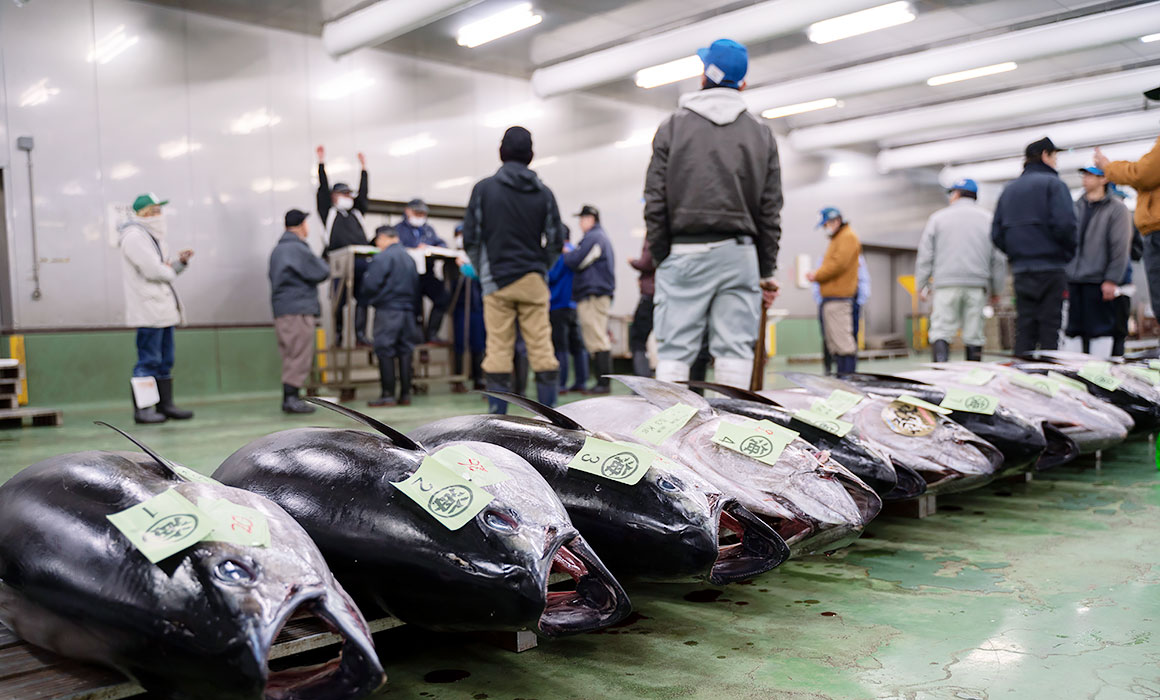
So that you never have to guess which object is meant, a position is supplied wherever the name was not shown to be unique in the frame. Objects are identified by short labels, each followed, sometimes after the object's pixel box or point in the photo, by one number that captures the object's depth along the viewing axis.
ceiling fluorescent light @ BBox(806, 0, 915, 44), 10.38
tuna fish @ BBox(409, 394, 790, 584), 1.65
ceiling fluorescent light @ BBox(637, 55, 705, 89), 11.78
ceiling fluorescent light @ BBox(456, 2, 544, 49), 10.43
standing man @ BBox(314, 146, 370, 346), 9.67
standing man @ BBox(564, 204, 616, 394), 8.53
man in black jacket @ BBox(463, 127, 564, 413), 5.22
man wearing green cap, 6.69
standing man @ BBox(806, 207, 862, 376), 8.04
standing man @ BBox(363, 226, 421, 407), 8.20
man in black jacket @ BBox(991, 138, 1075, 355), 6.12
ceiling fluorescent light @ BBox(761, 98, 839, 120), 14.16
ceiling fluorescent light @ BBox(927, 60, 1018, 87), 12.68
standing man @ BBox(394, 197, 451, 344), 9.80
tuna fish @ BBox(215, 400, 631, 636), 1.39
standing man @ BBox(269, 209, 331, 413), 7.59
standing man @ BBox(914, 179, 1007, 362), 7.11
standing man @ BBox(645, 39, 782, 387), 3.97
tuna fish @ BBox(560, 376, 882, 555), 1.90
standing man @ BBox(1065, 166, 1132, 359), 6.66
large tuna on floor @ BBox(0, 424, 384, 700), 1.13
